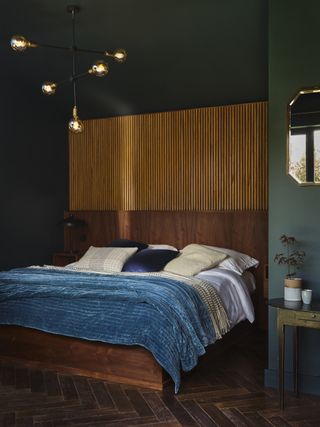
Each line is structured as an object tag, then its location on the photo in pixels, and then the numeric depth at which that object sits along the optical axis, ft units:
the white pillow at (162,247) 18.84
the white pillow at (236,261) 16.40
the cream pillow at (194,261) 15.23
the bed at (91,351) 11.69
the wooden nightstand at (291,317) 9.98
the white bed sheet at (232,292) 14.42
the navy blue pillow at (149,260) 16.05
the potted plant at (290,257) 11.42
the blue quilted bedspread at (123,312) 11.44
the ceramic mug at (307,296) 10.54
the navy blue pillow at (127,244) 18.47
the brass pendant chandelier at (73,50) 12.08
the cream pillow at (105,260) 16.60
